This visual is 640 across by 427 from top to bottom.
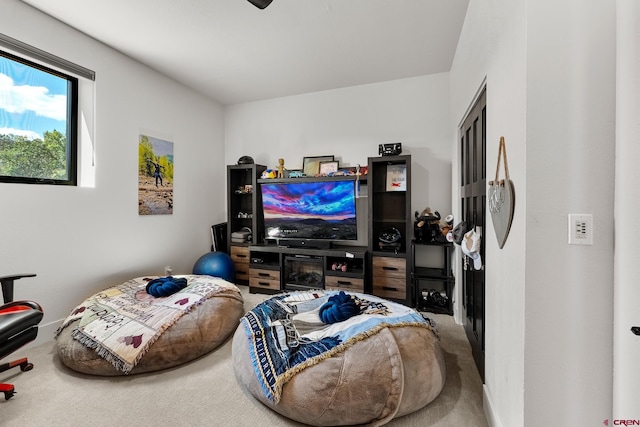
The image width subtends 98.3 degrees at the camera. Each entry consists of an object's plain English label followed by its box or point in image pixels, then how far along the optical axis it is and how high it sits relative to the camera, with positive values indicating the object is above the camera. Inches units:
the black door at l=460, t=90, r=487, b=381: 75.4 +2.0
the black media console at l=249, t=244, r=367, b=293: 134.8 -30.0
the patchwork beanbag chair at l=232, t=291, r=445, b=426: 59.5 -36.5
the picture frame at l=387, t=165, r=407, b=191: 135.0 +16.4
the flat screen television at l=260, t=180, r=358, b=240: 139.9 +0.2
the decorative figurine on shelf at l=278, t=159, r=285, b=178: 153.1 +23.2
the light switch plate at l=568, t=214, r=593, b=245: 41.5 -2.6
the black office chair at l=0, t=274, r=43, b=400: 61.1 -26.6
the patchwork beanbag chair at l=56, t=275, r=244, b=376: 76.7 -36.0
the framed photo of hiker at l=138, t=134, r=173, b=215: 130.7 +16.6
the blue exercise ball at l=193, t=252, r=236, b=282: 145.9 -29.9
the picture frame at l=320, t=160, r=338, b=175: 151.1 +24.0
